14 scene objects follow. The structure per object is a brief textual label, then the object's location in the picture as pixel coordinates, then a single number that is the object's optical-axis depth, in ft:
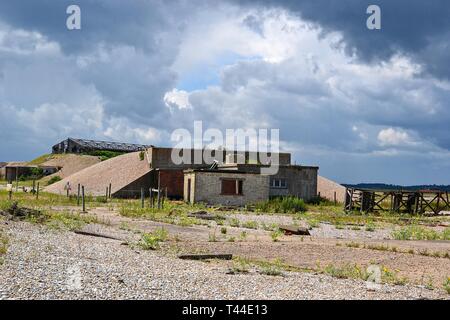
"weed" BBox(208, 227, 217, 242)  64.33
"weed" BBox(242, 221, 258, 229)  85.66
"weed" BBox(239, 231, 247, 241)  68.80
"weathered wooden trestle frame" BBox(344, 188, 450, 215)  137.08
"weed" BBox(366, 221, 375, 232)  89.52
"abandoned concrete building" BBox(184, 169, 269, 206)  141.69
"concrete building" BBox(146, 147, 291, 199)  164.45
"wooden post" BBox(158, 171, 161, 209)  114.07
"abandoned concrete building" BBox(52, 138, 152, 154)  285.76
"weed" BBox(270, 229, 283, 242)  68.44
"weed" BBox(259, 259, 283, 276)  42.27
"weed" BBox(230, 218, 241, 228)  87.15
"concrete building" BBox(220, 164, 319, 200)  157.90
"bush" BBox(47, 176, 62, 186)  222.28
